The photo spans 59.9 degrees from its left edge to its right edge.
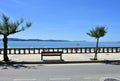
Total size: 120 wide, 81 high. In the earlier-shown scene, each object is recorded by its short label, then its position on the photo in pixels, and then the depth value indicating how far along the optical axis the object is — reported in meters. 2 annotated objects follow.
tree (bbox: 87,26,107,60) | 8.94
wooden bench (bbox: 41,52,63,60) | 9.11
